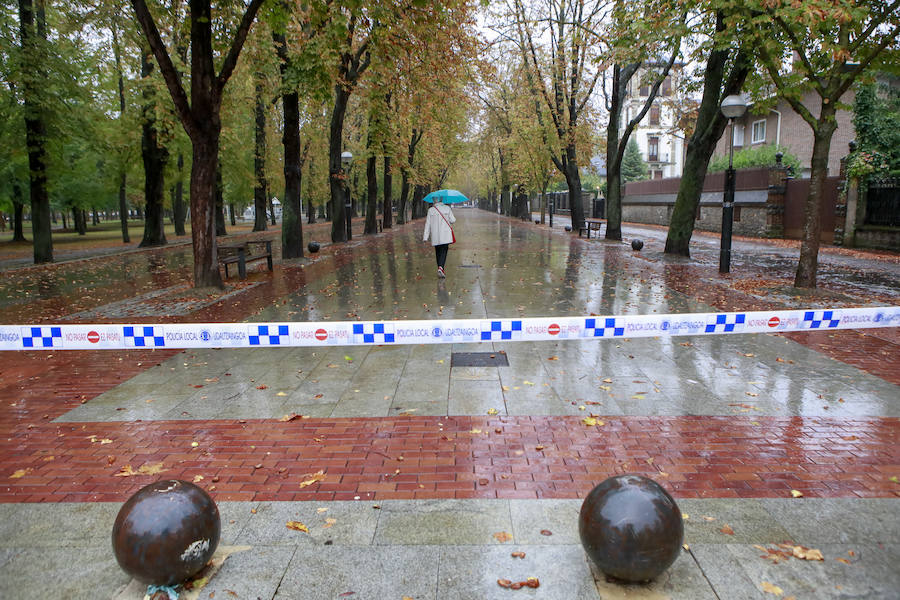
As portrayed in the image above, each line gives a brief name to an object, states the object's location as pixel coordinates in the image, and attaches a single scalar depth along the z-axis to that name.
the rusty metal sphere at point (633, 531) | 2.74
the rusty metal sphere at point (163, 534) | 2.78
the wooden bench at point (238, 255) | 13.73
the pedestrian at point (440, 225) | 12.62
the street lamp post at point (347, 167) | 24.04
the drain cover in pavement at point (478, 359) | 6.83
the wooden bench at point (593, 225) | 26.18
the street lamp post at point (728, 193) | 12.60
